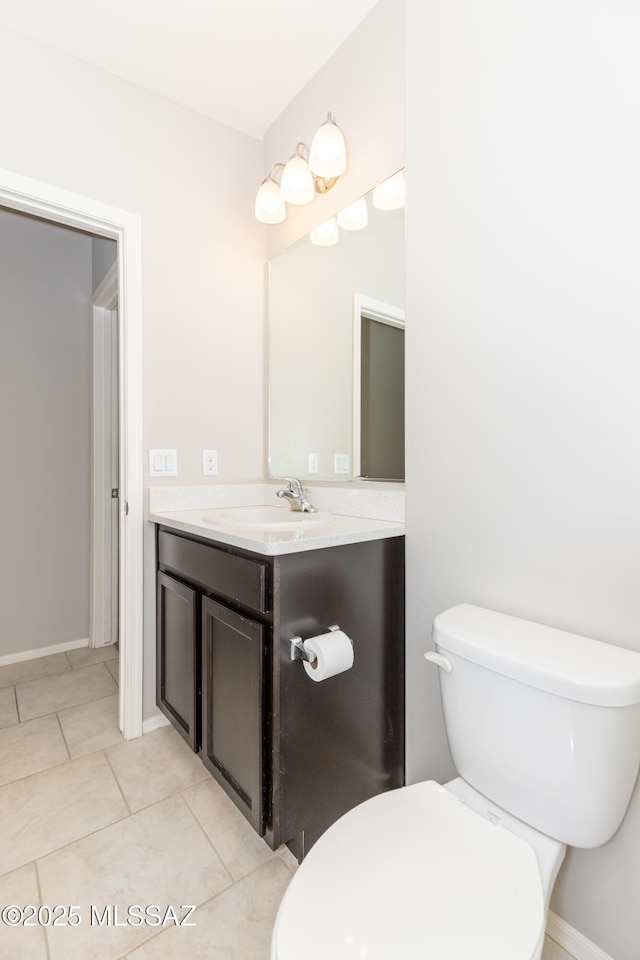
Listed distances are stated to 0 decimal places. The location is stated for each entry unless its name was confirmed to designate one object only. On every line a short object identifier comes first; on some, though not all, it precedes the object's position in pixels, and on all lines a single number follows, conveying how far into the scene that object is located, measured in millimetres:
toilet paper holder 1112
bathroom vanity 1110
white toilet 662
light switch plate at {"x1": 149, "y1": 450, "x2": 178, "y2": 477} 1778
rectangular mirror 1490
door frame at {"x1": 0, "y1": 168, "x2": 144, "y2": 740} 1705
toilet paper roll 1074
